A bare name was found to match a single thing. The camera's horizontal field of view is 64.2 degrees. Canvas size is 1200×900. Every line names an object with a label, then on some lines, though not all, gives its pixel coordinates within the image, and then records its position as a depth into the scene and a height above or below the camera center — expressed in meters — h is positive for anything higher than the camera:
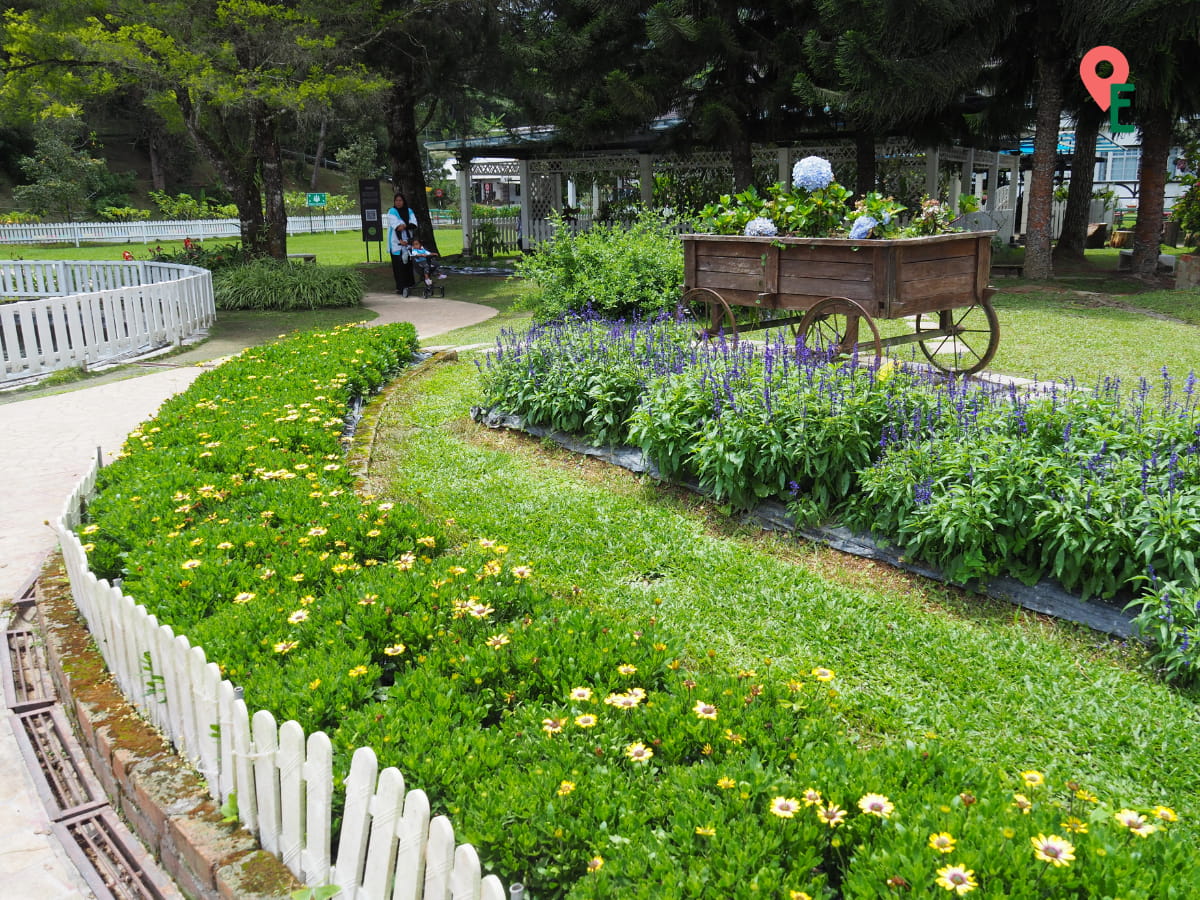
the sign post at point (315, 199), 31.61 +0.62
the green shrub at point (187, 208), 46.47 +0.61
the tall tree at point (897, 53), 14.62 +2.40
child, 16.50 -0.74
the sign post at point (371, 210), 19.44 +0.15
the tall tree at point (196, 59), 14.05 +2.47
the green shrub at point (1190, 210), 21.17 -0.21
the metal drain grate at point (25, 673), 3.72 -1.79
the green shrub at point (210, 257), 18.44 -0.70
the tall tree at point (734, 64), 16.68 +2.65
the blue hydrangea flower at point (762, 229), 7.60 -0.15
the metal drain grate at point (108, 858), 2.70 -1.83
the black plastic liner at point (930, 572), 3.72 -1.55
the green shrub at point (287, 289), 15.97 -1.14
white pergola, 21.25 +1.06
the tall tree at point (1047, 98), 15.45 +1.72
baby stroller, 16.83 -1.00
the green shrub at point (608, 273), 10.87 -0.69
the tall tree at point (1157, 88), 13.66 +1.79
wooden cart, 6.79 -0.53
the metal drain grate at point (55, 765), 3.13 -1.82
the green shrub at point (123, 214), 43.44 +0.37
